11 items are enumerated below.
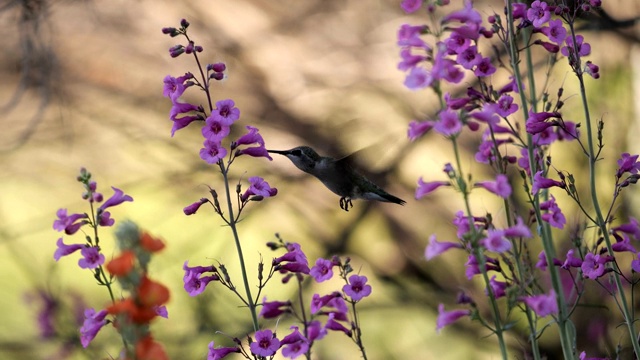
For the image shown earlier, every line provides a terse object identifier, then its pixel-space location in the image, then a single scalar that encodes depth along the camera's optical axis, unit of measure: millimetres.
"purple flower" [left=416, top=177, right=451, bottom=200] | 2753
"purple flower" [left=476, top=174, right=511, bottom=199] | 2731
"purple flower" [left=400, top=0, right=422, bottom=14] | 2776
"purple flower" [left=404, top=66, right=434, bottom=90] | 2718
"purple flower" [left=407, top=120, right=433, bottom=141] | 2738
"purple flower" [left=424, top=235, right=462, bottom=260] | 2725
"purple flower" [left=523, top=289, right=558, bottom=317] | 2737
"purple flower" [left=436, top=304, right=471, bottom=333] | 2760
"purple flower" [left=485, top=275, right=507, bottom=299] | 2878
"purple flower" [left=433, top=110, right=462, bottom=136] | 2722
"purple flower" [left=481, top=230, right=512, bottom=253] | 2731
